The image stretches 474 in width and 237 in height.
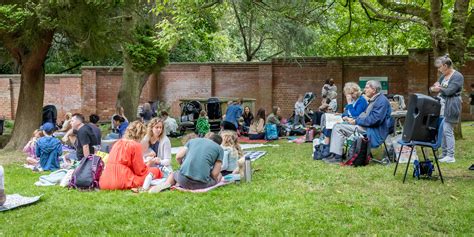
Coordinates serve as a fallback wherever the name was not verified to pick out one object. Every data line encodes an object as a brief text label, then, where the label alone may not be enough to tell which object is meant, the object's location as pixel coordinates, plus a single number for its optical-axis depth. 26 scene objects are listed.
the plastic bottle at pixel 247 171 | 8.77
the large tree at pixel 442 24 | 13.08
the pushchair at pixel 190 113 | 19.41
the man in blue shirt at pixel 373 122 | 10.24
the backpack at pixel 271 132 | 17.06
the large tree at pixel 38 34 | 13.40
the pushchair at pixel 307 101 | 21.69
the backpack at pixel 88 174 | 8.30
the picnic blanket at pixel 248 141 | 16.78
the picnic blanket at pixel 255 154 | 12.00
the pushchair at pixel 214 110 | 20.20
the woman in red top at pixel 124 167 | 8.25
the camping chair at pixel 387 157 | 10.36
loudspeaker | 8.03
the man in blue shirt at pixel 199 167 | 8.00
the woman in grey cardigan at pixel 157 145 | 9.25
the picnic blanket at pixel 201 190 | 7.90
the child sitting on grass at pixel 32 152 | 11.49
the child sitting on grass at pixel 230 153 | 9.08
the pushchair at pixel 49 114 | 19.44
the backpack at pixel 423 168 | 8.47
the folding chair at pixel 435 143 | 8.14
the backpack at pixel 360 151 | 10.05
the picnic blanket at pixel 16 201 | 6.96
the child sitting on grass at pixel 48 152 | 10.80
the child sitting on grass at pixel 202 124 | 17.94
